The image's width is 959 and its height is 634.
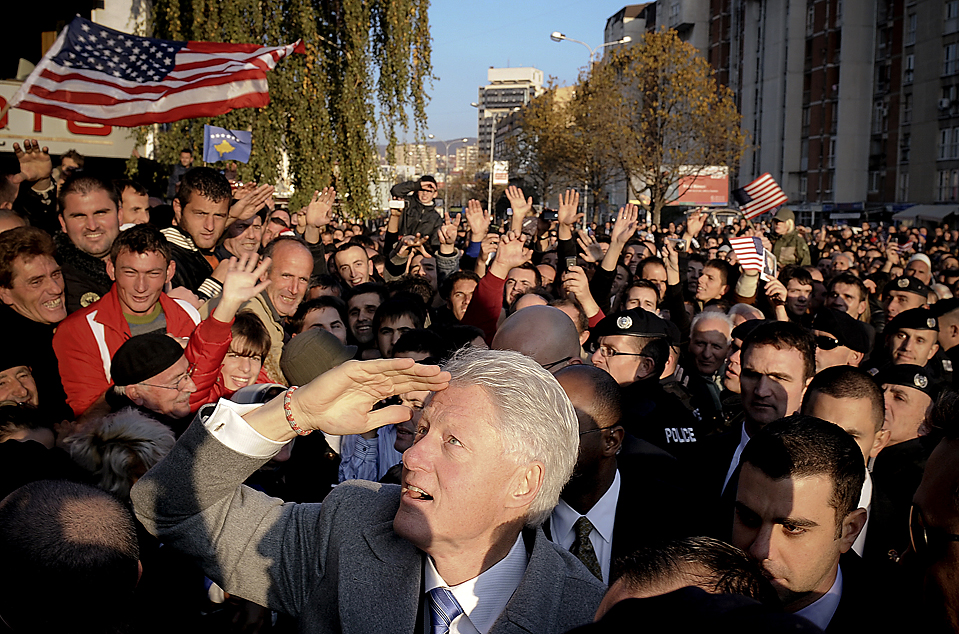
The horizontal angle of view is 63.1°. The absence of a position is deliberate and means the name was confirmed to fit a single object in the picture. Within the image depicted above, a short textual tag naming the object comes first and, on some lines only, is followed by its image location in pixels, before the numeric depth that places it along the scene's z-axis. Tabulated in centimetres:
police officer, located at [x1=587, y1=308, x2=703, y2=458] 434
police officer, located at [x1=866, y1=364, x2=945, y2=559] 333
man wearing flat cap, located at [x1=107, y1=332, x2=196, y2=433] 364
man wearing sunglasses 545
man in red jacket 386
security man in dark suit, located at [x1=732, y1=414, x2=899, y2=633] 254
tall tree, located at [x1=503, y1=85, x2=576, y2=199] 4400
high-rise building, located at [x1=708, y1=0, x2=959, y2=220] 5134
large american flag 698
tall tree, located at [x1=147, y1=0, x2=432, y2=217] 1255
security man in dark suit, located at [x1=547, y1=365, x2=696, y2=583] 303
